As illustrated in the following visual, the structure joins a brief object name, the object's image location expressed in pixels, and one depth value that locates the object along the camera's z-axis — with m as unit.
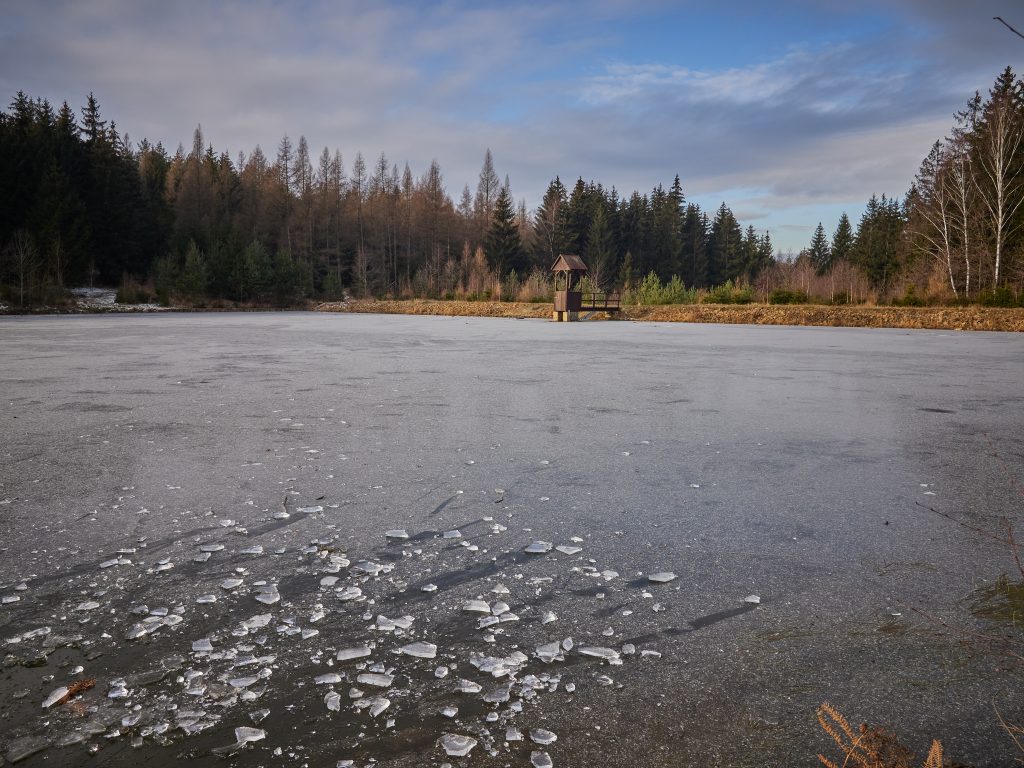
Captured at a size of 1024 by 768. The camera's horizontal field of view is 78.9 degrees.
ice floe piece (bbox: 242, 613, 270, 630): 2.03
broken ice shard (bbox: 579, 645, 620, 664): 1.87
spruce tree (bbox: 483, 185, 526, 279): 58.00
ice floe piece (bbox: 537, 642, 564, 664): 1.87
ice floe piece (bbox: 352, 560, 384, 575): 2.44
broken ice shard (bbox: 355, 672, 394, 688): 1.73
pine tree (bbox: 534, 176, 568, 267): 61.66
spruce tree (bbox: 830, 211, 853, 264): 72.62
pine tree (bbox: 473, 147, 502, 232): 65.50
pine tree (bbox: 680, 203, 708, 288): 70.81
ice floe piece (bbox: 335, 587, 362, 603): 2.23
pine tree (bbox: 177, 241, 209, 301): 35.59
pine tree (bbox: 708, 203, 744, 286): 71.12
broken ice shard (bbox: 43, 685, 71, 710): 1.63
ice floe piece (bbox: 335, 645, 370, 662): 1.86
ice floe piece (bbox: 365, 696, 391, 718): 1.62
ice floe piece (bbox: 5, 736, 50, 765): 1.46
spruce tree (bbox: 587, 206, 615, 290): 61.33
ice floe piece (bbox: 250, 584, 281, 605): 2.20
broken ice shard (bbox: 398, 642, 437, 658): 1.88
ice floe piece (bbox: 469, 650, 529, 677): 1.80
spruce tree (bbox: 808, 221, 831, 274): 81.67
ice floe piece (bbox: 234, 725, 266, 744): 1.51
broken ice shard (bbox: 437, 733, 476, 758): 1.48
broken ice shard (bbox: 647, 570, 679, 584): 2.39
